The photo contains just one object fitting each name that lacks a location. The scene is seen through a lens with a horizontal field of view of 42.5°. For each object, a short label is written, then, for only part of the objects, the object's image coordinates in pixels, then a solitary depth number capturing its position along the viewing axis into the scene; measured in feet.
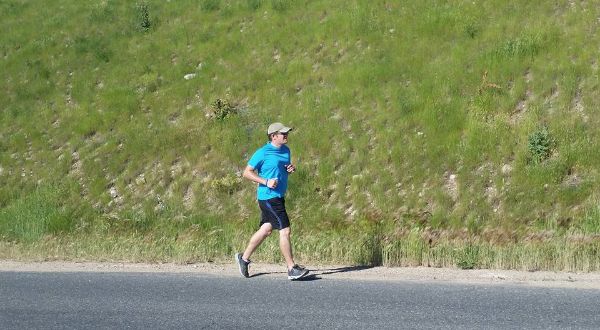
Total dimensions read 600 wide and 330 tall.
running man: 28.84
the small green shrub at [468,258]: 30.55
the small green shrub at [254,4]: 64.13
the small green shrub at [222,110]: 50.88
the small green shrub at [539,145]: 40.01
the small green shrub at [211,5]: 66.33
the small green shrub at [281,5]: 62.44
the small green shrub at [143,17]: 66.03
